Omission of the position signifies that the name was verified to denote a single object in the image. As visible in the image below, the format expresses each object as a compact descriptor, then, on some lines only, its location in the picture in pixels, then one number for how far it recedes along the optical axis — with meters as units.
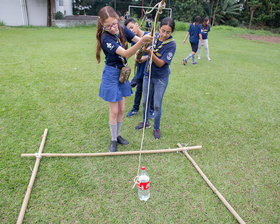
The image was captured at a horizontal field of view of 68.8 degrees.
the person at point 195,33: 7.19
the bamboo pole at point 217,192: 2.12
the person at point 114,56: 2.28
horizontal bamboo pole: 2.78
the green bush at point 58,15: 19.77
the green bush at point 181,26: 20.27
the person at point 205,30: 7.70
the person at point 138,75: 3.40
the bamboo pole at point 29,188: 2.01
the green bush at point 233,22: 26.43
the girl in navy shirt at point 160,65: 2.78
